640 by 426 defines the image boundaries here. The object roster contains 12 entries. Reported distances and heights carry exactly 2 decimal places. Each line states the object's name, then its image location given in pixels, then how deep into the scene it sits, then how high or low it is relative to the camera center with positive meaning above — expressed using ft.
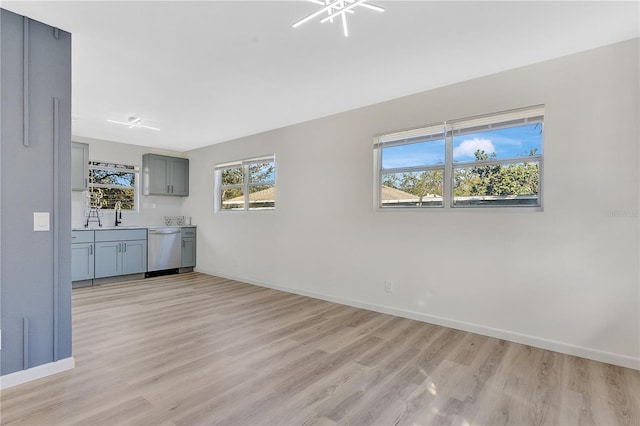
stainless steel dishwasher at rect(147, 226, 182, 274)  18.89 -2.20
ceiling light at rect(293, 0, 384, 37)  6.26 +4.15
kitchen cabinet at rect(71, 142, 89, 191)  16.87 +2.50
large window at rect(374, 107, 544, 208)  9.67 +1.70
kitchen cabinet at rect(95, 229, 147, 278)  16.83 -2.14
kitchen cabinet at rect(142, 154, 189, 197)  20.12 +2.45
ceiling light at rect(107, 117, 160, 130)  14.35 +4.21
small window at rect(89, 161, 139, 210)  18.57 +1.77
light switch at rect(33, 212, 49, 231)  7.20 -0.18
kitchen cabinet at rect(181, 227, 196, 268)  20.47 -2.20
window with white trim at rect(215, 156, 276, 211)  17.16 +1.63
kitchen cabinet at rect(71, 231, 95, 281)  15.92 -2.13
